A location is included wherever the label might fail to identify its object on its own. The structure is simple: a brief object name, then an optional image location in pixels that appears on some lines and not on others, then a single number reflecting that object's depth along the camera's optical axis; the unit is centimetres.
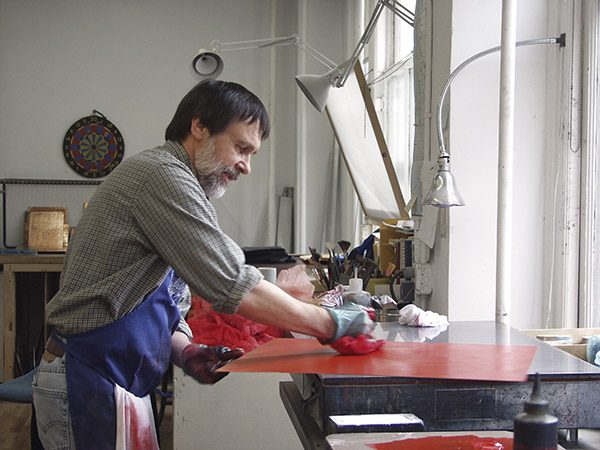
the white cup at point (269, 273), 355
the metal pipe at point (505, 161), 242
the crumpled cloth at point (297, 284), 332
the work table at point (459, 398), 156
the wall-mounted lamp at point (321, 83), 366
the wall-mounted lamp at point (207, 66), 564
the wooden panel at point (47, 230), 598
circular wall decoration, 639
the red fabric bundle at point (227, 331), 304
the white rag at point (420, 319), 224
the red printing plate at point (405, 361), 155
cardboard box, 222
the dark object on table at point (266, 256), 471
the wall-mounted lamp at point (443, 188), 247
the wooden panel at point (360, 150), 426
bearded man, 164
